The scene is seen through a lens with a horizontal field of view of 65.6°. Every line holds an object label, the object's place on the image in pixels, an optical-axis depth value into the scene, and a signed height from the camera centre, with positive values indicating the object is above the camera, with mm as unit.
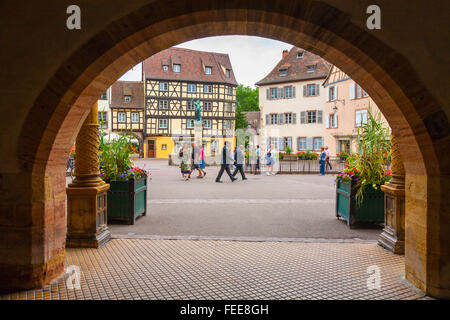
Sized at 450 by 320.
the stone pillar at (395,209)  4805 -789
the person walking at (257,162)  19736 -501
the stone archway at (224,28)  3158 +499
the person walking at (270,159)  19062 -288
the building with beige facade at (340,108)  29312 +4009
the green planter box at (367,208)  6371 -999
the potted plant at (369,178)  6320 -444
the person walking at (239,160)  15687 -303
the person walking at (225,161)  14914 -316
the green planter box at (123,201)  6562 -896
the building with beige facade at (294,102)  35250 +5459
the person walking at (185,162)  15586 -373
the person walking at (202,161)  17089 -359
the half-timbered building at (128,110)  40625 +5183
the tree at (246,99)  67438 +10673
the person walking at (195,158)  16767 -214
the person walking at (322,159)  18750 -282
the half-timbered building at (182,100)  39906 +6219
